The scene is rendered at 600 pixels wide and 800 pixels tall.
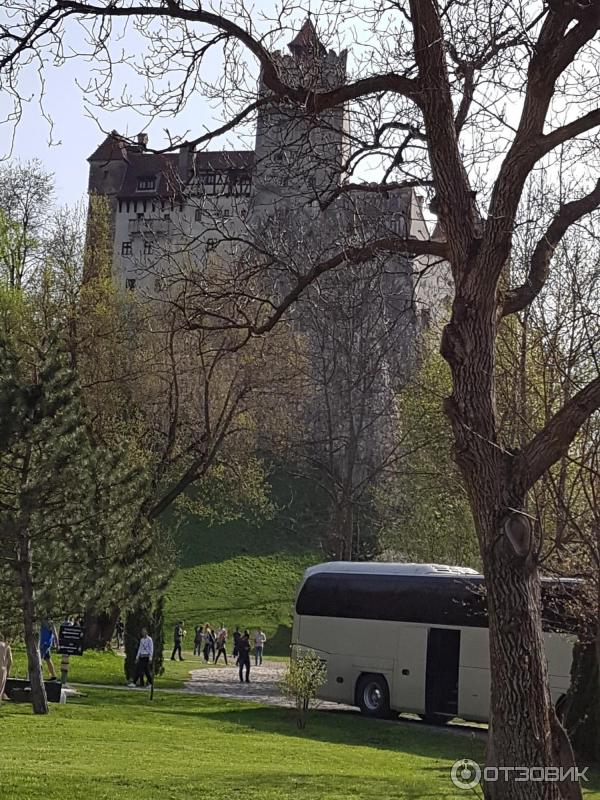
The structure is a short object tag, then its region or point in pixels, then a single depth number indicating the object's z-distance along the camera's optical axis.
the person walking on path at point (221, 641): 46.25
